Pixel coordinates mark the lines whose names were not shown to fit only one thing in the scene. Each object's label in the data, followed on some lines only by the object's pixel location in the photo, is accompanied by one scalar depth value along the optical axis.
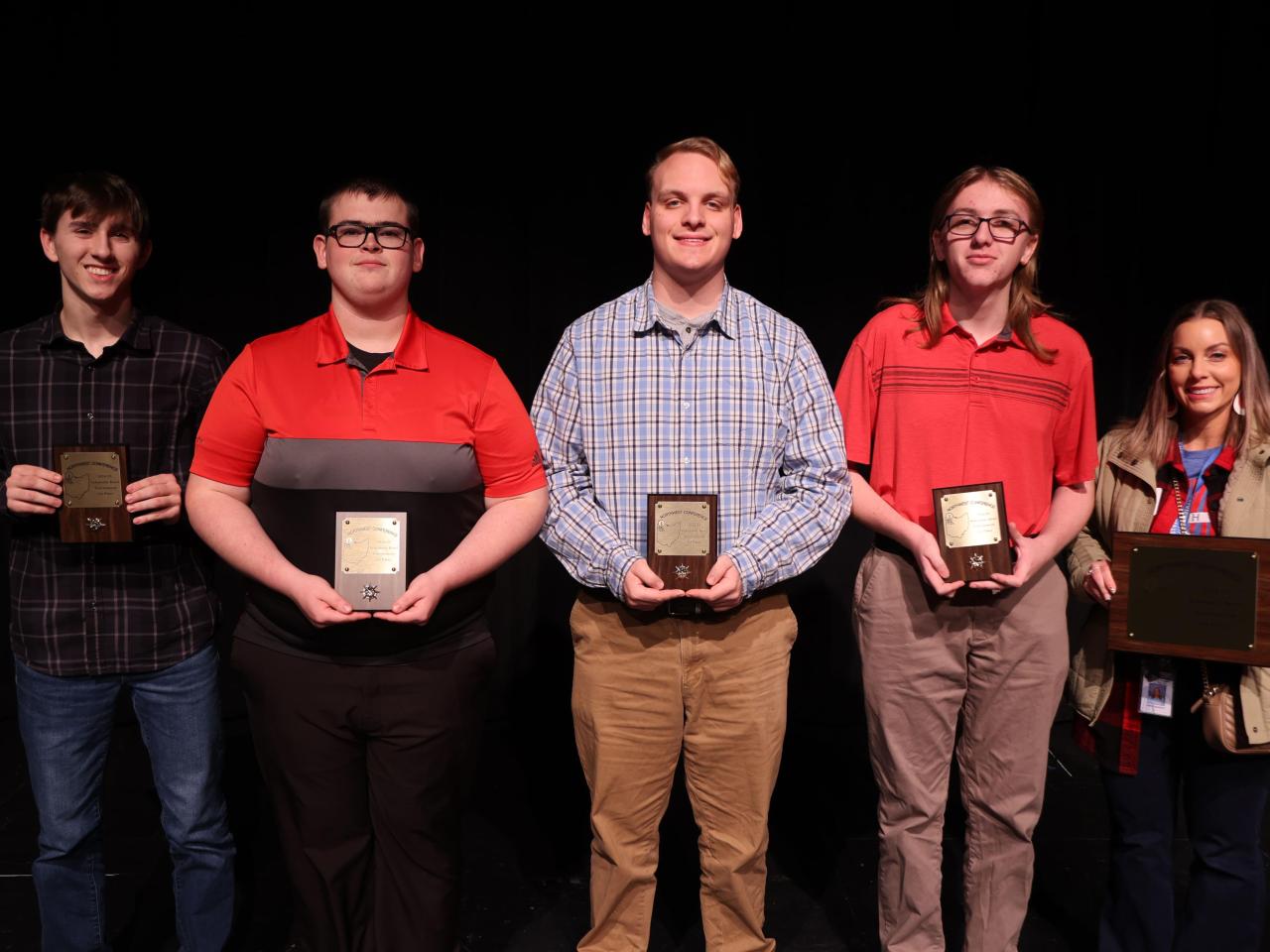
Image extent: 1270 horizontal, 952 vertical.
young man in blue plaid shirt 2.05
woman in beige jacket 2.08
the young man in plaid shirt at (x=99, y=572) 2.05
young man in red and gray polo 1.84
